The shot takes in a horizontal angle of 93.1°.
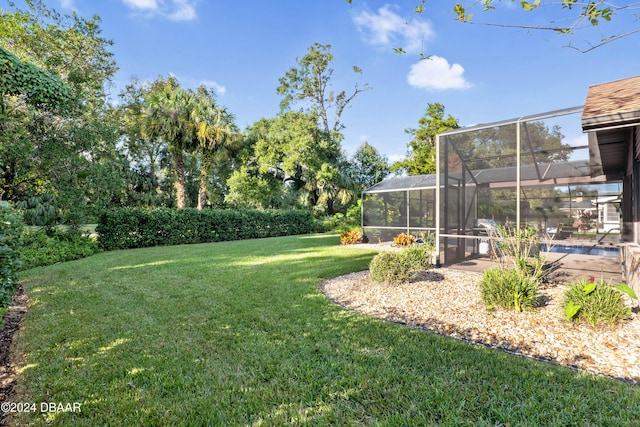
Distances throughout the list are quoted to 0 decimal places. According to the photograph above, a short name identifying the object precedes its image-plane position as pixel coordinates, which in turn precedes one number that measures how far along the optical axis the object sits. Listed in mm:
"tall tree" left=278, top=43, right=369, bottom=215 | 23266
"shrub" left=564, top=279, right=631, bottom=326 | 3156
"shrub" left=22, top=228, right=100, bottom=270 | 7719
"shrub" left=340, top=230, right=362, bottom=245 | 11859
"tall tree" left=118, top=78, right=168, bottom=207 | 19609
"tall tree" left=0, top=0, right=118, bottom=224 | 8180
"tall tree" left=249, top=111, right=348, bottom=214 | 19688
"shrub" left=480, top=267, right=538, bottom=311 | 3773
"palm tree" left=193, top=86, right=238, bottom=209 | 15047
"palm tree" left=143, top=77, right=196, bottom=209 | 14109
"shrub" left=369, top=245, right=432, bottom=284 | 5242
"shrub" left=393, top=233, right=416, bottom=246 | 9887
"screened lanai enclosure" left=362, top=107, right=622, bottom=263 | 5789
